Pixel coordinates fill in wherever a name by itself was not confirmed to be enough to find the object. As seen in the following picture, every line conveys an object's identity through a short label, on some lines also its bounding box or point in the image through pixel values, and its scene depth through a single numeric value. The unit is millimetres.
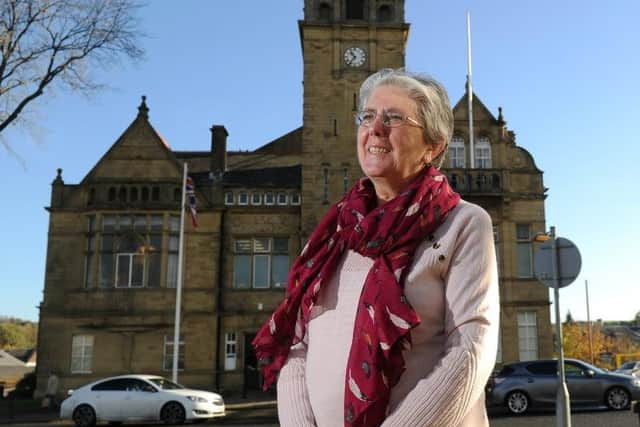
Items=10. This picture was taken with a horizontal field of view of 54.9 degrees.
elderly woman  2092
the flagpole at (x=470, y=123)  28516
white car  17953
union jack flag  25594
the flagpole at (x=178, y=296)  23750
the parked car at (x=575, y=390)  17156
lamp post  9227
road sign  9125
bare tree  18500
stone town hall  27969
